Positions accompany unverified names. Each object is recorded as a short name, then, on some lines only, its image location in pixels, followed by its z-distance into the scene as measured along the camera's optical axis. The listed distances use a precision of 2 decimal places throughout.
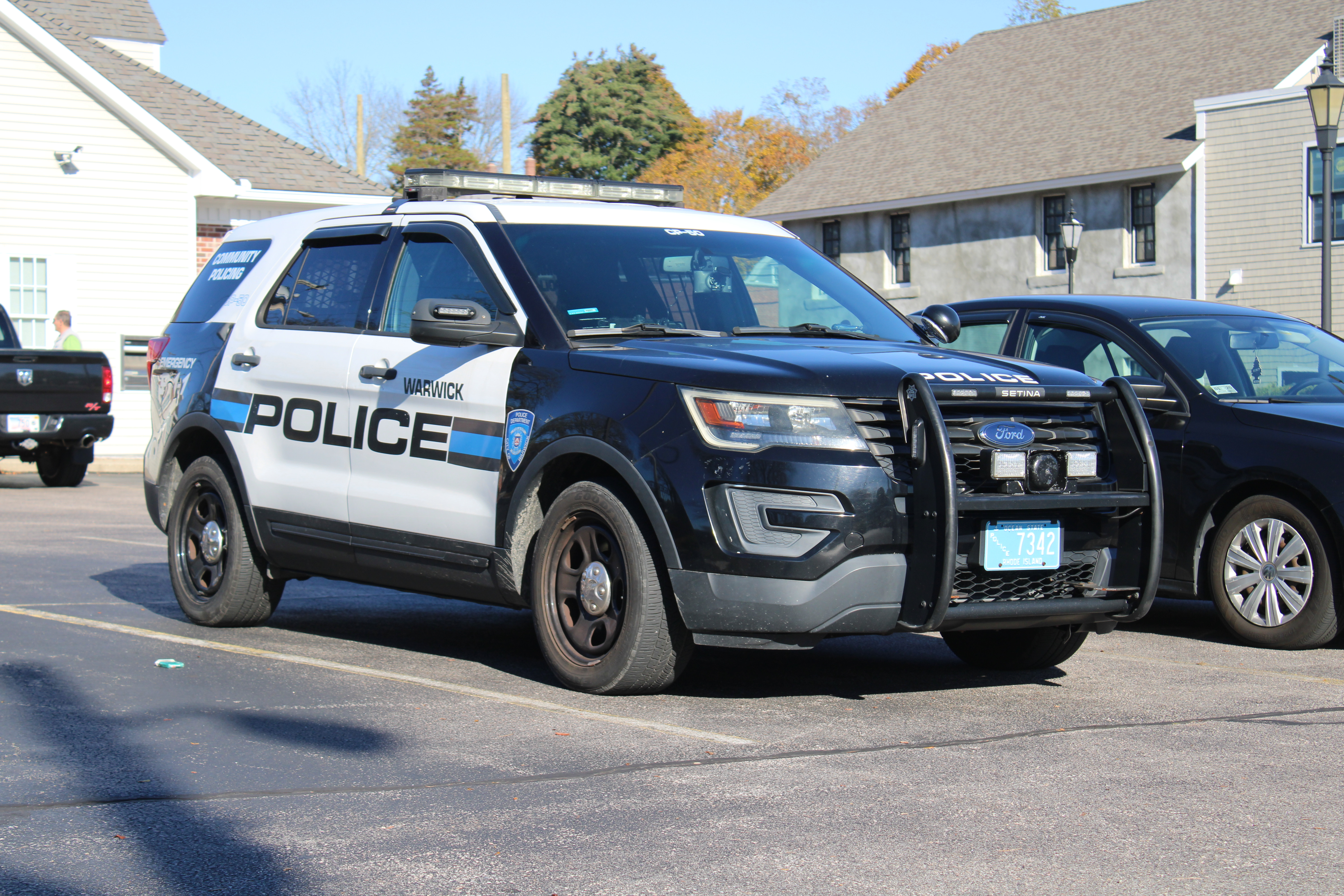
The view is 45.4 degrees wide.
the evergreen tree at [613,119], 69.56
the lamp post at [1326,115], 15.38
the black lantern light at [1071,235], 28.97
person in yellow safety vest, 20.44
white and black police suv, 5.72
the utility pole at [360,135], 68.25
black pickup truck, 18.27
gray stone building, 32.69
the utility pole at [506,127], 40.97
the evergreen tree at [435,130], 78.62
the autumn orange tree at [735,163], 61.62
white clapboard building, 24.67
